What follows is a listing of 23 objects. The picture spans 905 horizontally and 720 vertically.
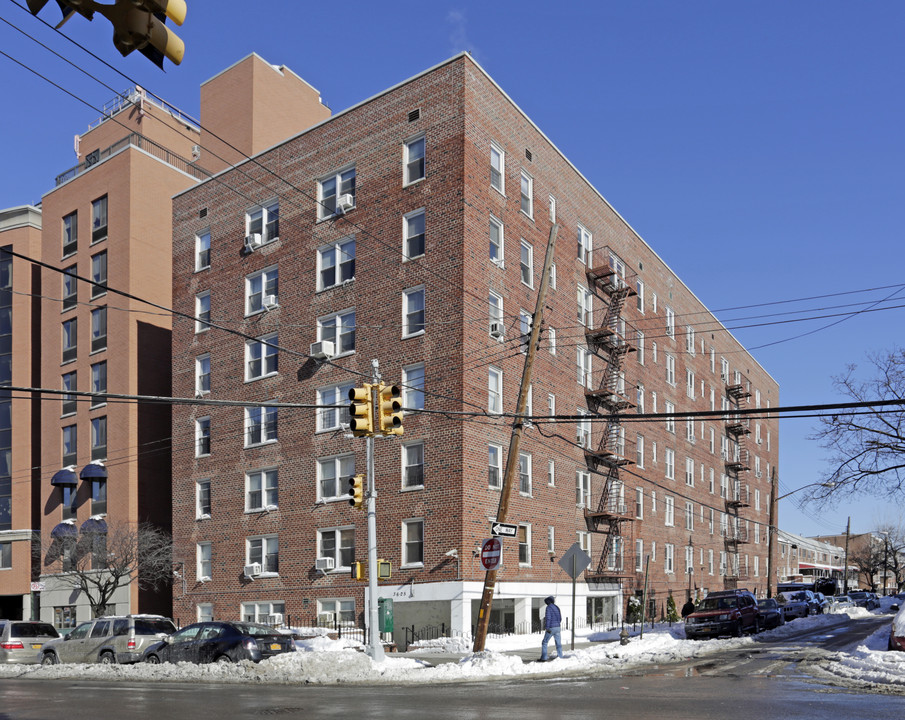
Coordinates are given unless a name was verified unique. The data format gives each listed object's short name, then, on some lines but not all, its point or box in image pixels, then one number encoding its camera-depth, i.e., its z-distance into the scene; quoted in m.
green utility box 32.12
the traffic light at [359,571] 24.94
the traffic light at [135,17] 5.48
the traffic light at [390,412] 18.84
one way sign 23.22
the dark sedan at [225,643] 22.56
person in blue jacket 23.30
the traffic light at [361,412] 18.62
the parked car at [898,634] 21.52
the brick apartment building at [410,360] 34.34
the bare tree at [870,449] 31.59
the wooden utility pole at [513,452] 23.20
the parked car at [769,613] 36.06
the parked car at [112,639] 25.62
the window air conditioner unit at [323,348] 37.41
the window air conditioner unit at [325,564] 36.28
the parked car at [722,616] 32.03
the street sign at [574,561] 24.72
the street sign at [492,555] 23.02
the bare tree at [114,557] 41.19
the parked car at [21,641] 28.36
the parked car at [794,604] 48.09
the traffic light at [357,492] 23.31
